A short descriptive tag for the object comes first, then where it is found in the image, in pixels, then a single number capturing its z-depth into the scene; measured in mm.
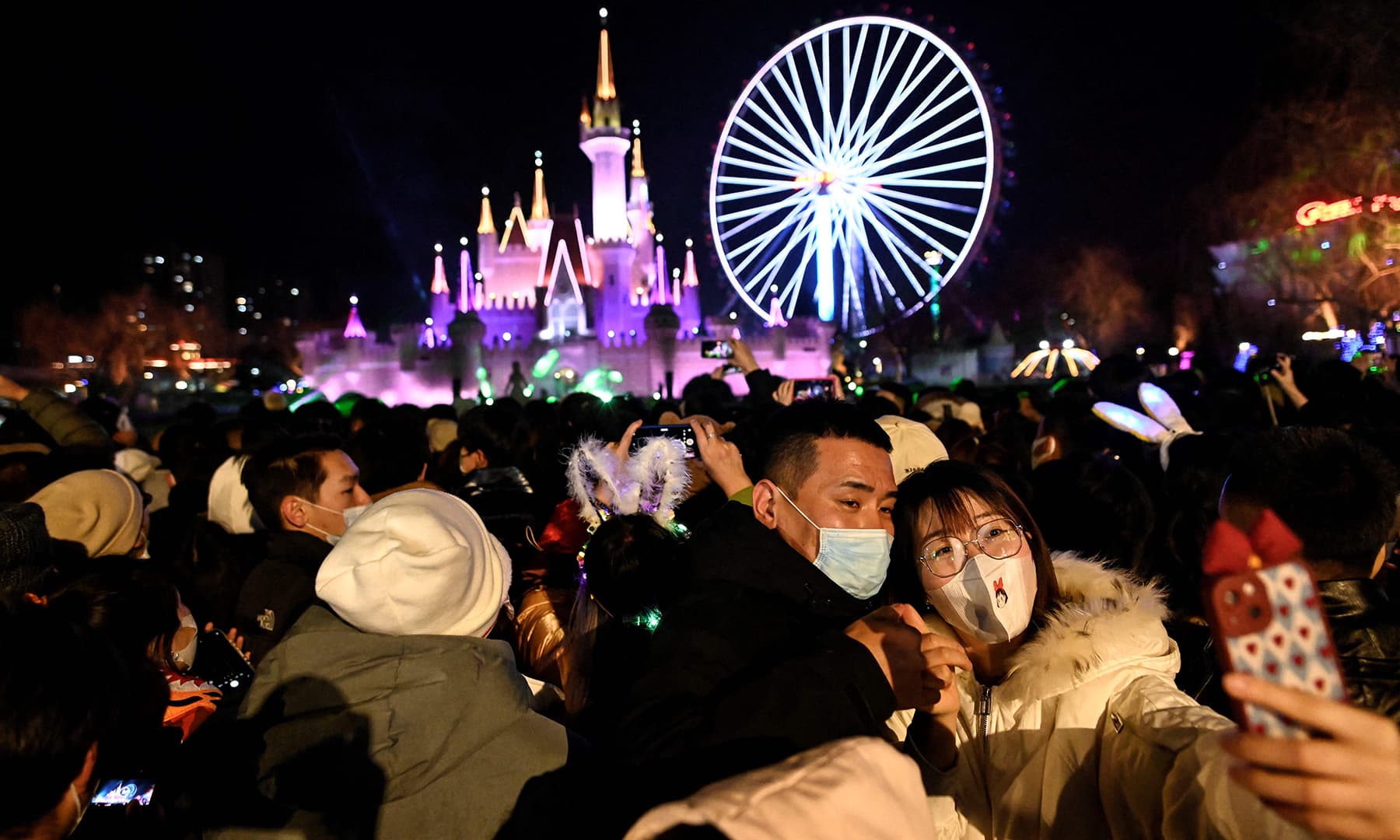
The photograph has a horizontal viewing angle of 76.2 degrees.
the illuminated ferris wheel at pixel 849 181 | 25359
